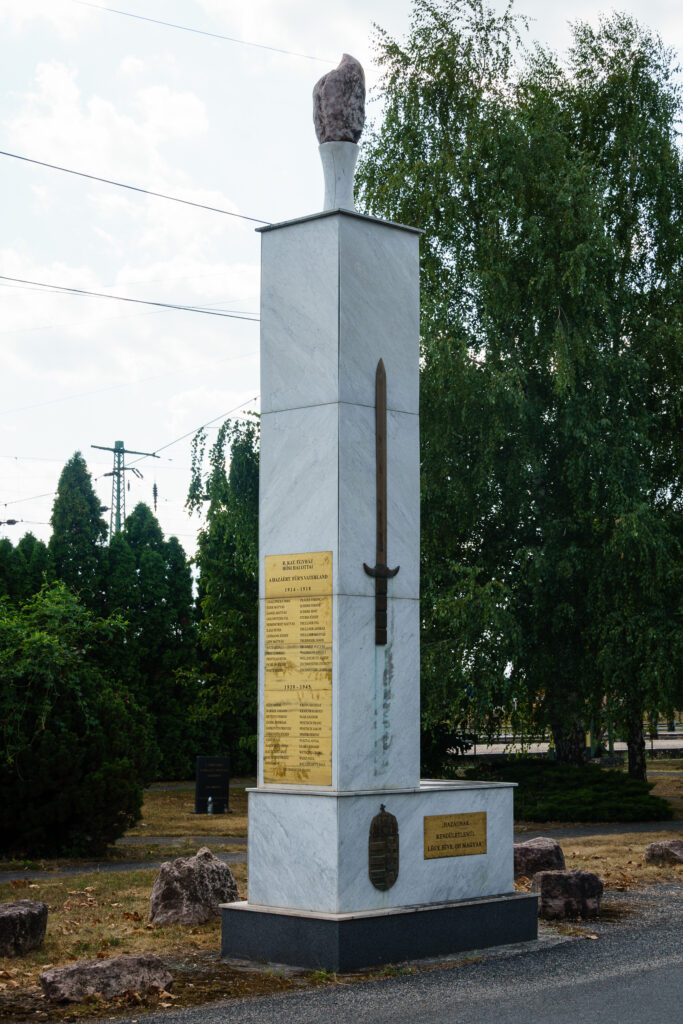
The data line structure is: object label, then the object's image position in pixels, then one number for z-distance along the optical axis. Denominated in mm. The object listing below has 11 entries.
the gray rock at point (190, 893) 10781
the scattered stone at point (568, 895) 10844
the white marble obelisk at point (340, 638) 9109
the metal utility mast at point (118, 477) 48719
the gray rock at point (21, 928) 9359
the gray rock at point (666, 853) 14664
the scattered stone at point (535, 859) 12836
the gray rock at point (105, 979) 7871
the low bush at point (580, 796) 22312
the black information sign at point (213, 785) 23844
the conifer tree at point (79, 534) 33625
